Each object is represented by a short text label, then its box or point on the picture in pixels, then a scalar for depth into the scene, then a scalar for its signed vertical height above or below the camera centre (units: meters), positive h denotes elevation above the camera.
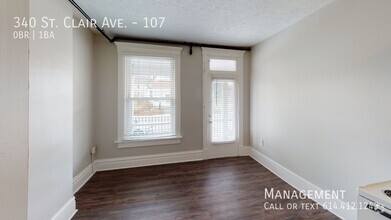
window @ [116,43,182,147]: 3.43 +0.28
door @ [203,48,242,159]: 3.91 +0.09
